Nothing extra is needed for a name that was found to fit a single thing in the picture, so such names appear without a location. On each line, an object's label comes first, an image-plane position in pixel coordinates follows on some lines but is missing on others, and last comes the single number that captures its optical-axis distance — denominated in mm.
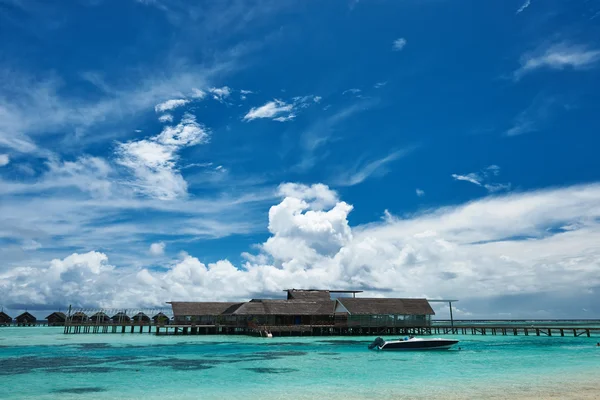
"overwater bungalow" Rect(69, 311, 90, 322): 67688
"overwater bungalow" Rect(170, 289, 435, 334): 53284
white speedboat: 35000
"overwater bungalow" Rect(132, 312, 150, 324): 73312
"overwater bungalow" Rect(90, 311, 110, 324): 64912
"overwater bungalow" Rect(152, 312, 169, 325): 72062
